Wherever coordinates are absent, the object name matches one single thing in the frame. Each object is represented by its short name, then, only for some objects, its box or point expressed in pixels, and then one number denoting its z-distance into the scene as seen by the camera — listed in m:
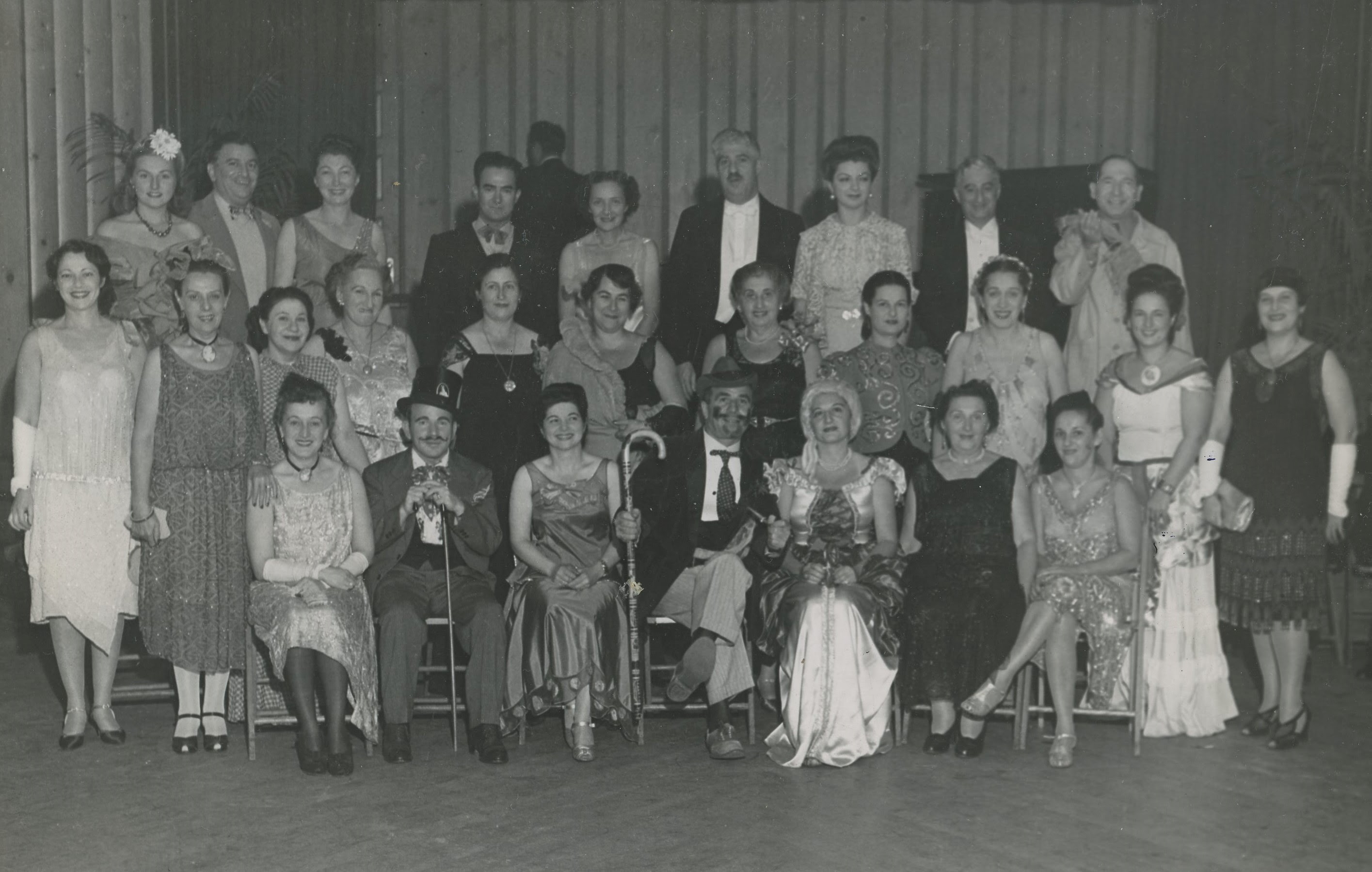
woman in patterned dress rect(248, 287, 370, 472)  5.71
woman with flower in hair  6.05
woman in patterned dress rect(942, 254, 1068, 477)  5.99
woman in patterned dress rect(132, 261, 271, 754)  5.46
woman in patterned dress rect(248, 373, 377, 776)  5.24
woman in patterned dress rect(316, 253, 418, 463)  6.05
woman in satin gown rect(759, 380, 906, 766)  5.35
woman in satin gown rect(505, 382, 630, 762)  5.41
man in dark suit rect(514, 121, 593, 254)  7.36
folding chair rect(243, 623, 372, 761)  5.38
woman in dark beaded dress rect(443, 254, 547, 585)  6.11
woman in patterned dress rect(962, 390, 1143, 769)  5.47
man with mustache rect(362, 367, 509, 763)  5.38
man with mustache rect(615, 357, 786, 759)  5.54
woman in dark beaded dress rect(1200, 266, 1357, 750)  5.64
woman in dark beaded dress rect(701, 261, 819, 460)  6.01
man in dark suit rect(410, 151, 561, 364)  6.74
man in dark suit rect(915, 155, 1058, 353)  6.55
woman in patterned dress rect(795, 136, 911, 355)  6.52
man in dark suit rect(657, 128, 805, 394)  6.71
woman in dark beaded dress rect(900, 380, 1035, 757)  5.48
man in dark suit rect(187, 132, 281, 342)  6.44
